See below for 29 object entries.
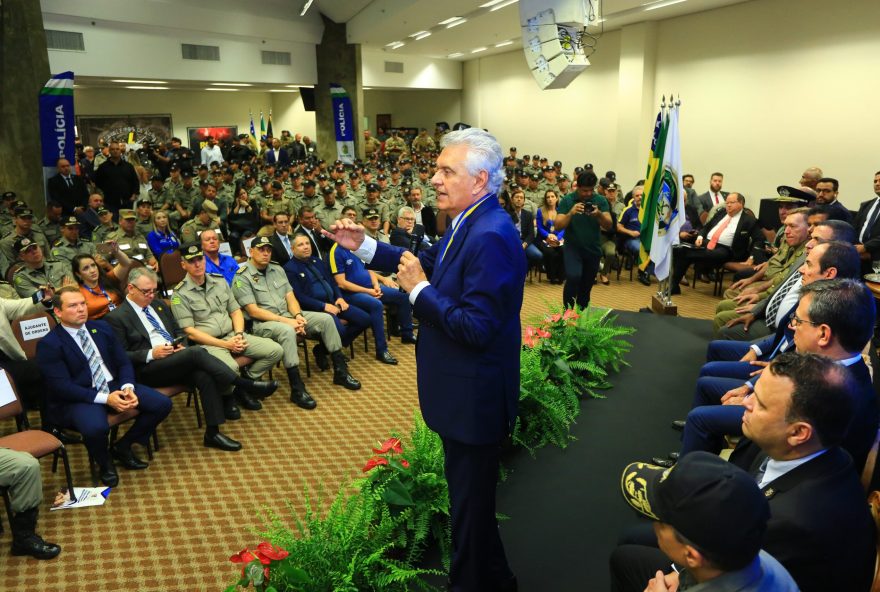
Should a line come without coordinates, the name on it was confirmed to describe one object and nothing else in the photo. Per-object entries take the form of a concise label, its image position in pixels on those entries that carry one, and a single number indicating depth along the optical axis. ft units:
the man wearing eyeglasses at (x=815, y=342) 7.29
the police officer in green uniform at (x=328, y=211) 25.72
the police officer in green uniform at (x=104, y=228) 21.44
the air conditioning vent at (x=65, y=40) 32.54
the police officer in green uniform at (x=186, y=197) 27.53
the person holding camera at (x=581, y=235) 16.44
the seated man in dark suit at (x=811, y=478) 5.04
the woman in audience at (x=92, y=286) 14.80
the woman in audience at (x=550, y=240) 25.70
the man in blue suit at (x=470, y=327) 5.59
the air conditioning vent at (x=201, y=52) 39.11
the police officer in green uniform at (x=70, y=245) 19.34
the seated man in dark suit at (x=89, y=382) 11.12
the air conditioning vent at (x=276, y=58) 43.70
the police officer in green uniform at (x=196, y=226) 22.84
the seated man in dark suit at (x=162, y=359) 12.84
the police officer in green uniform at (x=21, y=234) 19.56
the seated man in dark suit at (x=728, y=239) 23.17
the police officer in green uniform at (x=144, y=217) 22.61
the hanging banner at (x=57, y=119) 25.81
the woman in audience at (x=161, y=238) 21.77
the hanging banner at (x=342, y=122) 44.70
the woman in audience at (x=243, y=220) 25.79
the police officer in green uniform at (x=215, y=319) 14.23
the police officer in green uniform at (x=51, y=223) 22.64
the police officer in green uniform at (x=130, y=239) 20.71
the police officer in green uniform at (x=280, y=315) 15.31
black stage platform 7.97
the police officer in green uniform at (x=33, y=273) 16.22
